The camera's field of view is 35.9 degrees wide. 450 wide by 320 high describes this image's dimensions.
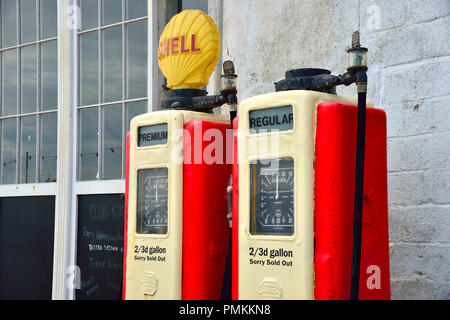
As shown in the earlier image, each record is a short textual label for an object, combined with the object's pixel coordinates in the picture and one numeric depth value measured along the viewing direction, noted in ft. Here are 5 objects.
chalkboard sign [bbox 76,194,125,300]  16.90
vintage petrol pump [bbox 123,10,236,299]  10.55
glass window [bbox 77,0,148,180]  17.03
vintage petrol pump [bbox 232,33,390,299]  8.71
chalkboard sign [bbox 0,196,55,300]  18.69
